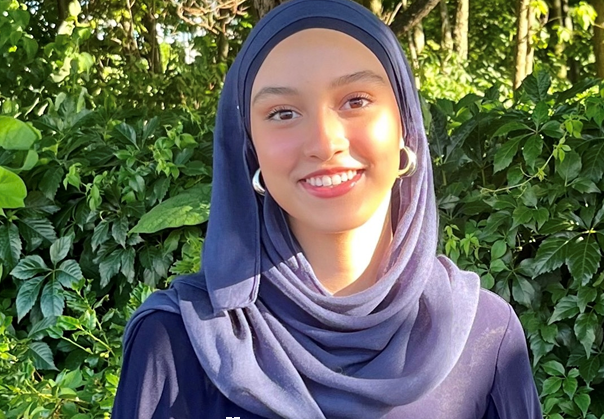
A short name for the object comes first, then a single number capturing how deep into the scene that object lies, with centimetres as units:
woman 126
